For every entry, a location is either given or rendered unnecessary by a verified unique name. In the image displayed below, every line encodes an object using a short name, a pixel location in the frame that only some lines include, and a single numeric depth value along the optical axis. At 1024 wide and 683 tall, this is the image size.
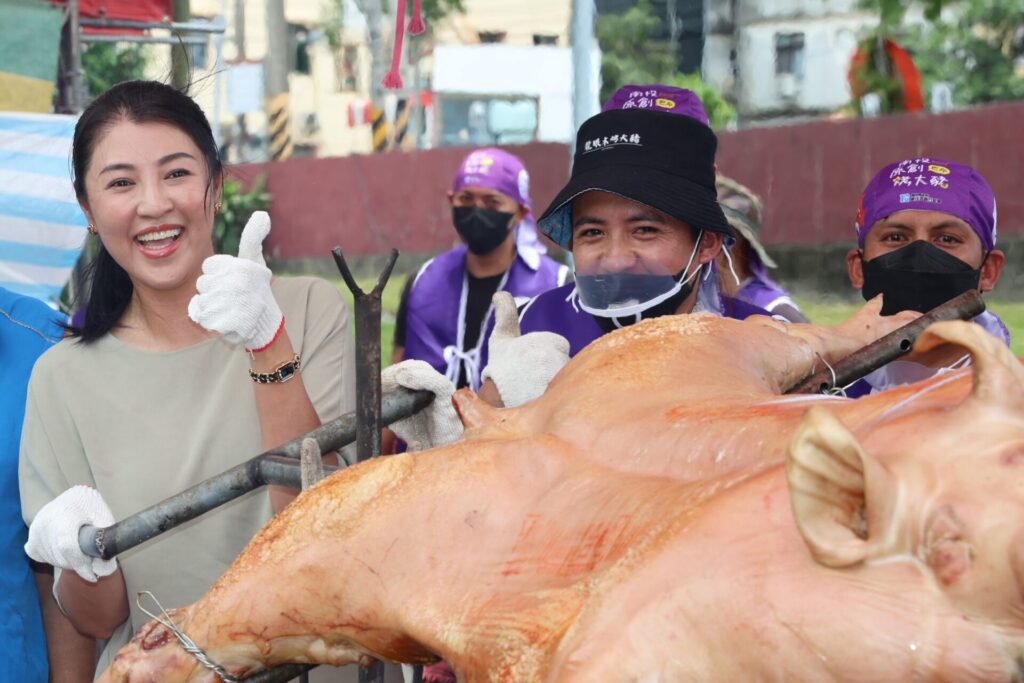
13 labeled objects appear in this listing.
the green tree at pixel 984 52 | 22.72
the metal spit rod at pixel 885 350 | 1.67
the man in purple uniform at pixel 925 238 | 2.80
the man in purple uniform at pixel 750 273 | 4.01
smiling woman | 2.56
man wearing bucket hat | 2.43
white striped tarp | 5.32
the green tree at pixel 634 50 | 29.69
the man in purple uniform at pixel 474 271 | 5.10
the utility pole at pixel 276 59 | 25.19
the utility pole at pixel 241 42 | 31.40
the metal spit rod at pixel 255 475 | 1.90
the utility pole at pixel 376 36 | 24.18
